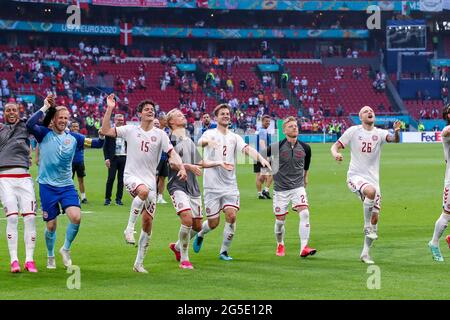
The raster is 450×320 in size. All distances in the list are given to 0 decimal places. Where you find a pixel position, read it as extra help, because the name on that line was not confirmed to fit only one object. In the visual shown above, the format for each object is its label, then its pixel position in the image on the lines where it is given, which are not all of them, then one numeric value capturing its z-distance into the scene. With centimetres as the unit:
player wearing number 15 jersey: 1328
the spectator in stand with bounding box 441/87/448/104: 8550
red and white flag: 8162
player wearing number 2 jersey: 1461
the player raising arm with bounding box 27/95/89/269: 1338
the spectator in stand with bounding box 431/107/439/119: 8209
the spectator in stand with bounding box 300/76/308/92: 8409
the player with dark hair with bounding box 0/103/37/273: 1319
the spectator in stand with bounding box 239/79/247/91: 8175
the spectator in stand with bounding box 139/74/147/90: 7756
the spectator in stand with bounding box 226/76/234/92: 8094
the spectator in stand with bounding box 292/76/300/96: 8329
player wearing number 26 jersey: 1479
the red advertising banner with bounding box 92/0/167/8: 7884
